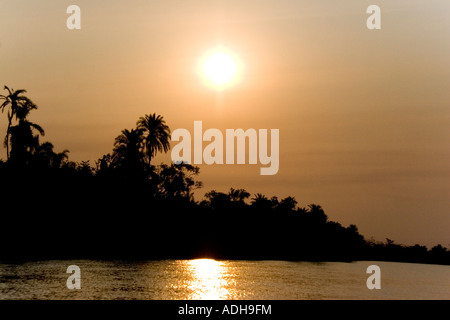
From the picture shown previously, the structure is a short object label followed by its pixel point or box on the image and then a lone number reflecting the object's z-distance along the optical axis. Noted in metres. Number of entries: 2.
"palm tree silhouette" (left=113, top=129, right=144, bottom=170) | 95.75
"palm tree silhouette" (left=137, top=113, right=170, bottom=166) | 98.44
